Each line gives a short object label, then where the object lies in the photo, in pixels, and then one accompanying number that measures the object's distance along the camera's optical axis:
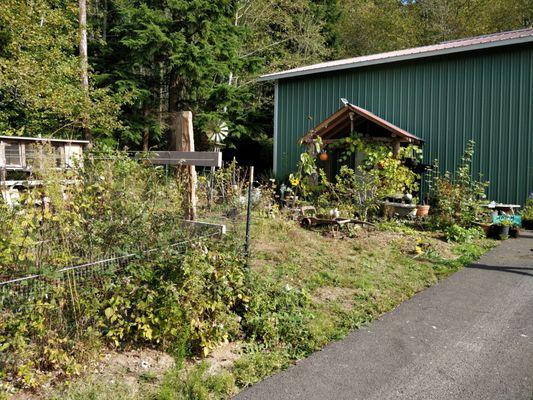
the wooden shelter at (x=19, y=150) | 7.01
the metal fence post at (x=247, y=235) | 4.48
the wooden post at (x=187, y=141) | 5.60
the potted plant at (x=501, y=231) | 8.49
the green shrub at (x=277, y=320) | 3.89
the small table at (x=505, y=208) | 9.80
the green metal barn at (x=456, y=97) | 10.45
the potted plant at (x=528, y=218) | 9.80
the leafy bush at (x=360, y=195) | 9.07
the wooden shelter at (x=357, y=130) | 10.73
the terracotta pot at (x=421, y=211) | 9.80
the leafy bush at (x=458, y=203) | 8.94
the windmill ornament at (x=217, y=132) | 16.59
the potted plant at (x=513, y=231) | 8.71
